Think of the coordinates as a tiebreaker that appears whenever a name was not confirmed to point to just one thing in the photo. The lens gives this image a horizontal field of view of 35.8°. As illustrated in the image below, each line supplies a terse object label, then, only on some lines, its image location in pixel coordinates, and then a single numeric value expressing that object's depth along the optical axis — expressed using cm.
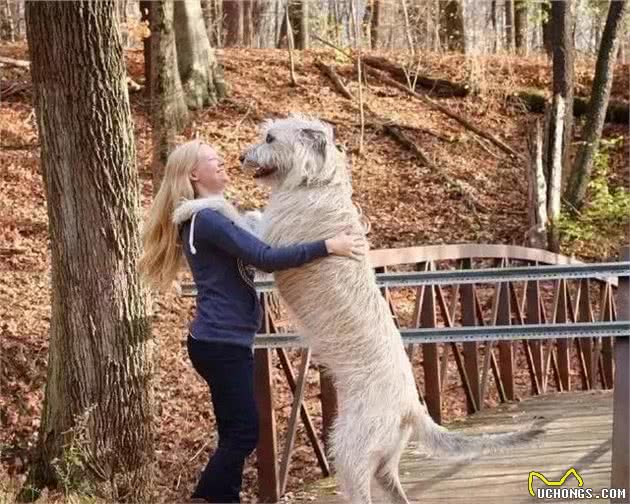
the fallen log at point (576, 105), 1809
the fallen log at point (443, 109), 1669
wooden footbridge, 454
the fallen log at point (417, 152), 1505
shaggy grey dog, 389
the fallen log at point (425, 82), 1817
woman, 394
